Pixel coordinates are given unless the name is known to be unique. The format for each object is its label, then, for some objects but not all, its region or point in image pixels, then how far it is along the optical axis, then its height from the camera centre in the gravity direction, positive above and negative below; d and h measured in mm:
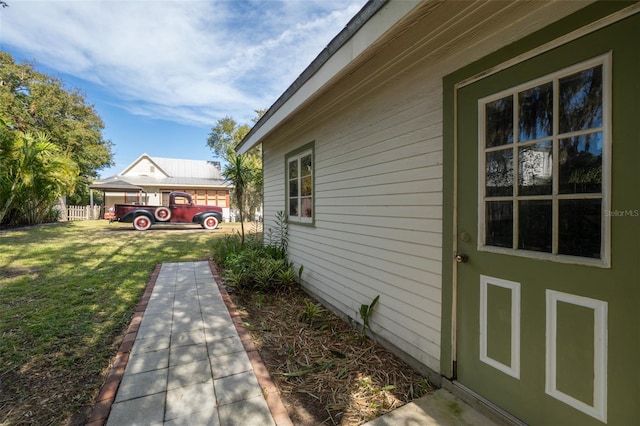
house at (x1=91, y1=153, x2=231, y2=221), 21375 +2089
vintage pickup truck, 12219 -239
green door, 1182 -129
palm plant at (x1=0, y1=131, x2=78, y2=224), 9648 +1263
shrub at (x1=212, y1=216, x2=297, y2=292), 4258 -961
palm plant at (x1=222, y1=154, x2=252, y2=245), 6738 +900
